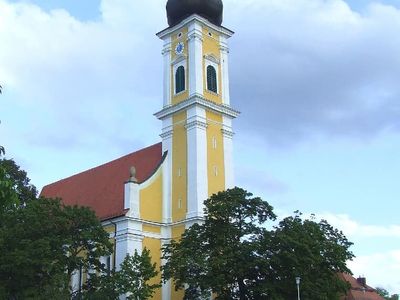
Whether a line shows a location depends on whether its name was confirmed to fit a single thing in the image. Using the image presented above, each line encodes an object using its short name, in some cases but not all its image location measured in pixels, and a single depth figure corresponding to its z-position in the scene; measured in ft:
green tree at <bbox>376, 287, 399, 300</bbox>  302.45
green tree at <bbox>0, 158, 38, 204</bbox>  153.96
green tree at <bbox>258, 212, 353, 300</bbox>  107.04
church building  143.64
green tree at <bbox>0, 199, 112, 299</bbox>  105.40
